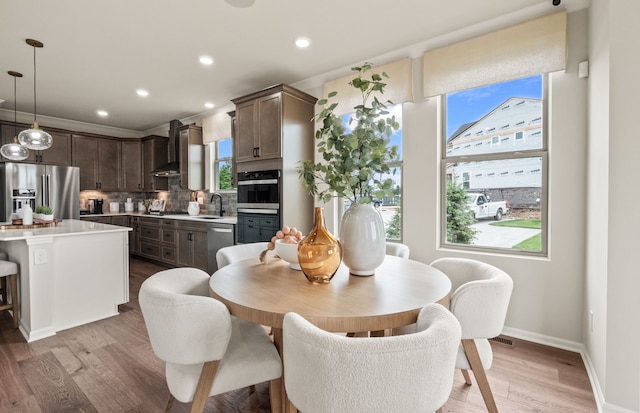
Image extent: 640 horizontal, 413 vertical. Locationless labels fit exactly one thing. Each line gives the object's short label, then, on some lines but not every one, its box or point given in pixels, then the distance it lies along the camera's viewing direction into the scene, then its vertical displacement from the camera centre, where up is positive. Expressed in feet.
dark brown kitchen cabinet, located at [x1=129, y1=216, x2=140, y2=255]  18.49 -2.21
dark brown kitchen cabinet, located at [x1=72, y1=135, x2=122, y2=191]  18.17 +2.50
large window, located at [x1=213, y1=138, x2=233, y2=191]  16.37 +2.01
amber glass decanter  4.41 -0.80
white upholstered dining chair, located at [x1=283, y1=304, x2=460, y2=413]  2.41 -1.38
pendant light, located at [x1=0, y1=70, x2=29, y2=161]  10.09 +1.69
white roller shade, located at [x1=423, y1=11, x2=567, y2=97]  7.39 +3.83
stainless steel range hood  17.76 +3.13
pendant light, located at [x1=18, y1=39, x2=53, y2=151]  9.21 +1.98
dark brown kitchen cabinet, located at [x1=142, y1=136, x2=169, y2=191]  19.66 +2.73
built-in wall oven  11.43 -0.17
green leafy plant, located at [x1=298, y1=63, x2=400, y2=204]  4.55 +0.72
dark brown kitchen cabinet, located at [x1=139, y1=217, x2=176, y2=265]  16.03 -2.11
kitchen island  8.20 -2.14
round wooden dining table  3.33 -1.23
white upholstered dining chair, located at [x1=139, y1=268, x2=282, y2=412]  3.55 -1.82
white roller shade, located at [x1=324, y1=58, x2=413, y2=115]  9.70 +3.80
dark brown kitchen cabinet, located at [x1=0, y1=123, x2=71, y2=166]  15.56 +3.07
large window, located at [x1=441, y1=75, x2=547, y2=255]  8.23 +0.94
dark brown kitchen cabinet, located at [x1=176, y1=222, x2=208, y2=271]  14.21 -2.14
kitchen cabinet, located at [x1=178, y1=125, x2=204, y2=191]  16.78 +2.42
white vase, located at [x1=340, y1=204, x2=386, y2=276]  4.76 -0.61
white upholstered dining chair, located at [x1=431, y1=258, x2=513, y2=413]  4.29 -1.68
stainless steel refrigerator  14.75 +0.71
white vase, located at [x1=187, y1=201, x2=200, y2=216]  17.11 -0.40
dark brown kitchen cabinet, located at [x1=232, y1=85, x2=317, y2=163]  11.20 +3.15
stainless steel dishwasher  13.15 -1.64
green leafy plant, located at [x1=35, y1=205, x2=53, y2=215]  11.03 -0.34
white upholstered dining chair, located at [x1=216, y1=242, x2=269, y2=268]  6.68 -1.20
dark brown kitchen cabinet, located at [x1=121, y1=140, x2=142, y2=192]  20.04 +2.34
